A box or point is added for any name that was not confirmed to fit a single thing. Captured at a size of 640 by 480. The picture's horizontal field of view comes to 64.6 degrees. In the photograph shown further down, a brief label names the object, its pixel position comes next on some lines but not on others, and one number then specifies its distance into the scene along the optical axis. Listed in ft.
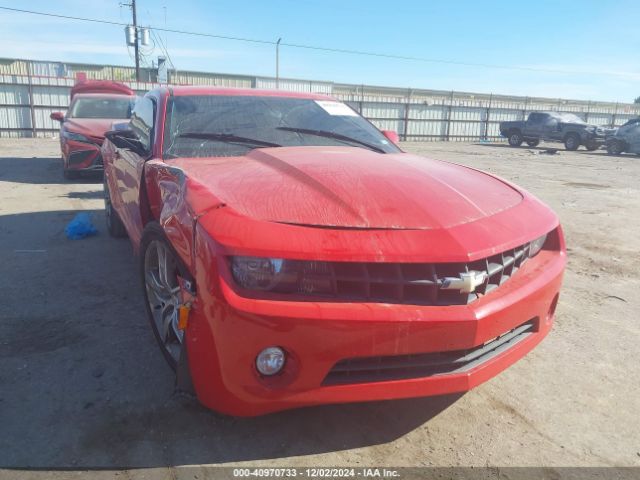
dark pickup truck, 74.49
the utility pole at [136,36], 91.28
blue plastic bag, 17.46
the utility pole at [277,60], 115.55
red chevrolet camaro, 5.91
